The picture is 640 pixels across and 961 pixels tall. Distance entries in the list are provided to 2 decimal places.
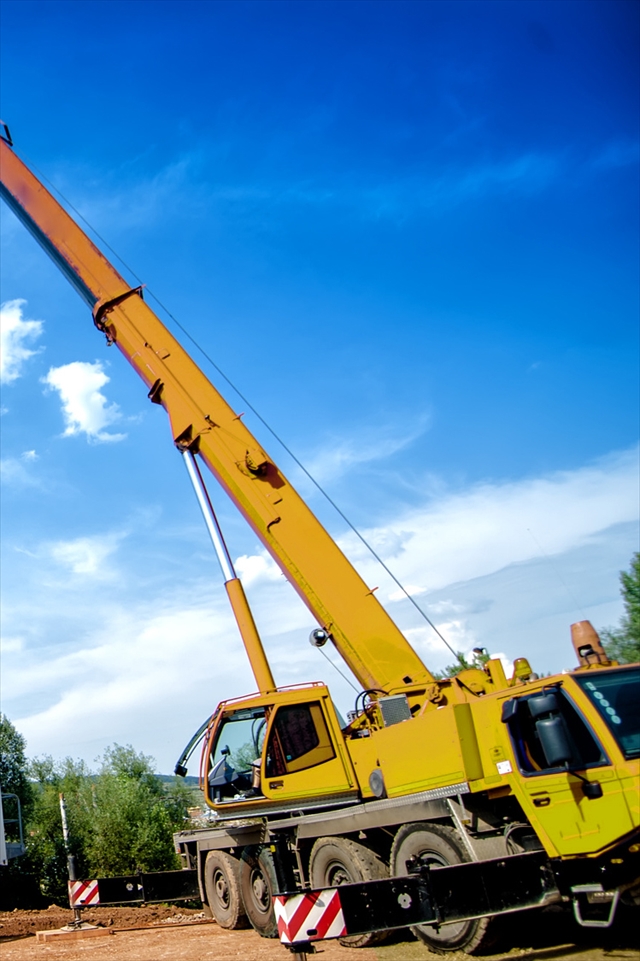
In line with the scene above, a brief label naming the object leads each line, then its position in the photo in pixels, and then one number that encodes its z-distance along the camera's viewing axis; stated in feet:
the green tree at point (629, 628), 102.27
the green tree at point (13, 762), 146.51
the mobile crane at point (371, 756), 19.89
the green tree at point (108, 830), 126.52
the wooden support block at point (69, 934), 38.93
